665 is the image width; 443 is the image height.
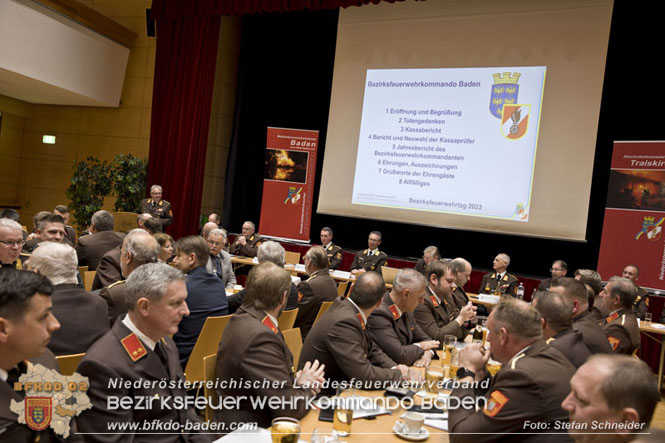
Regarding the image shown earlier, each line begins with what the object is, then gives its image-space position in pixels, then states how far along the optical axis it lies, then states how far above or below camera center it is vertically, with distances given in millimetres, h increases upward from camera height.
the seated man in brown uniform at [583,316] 3455 -583
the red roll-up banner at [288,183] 9750 +342
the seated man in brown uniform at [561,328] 2902 -564
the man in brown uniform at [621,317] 4121 -655
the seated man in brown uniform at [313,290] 4434 -751
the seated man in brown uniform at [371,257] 8430 -788
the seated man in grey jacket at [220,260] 5589 -758
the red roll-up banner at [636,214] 7082 +383
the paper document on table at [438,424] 2150 -882
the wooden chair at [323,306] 4230 -848
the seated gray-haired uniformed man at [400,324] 3215 -736
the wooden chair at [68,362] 2180 -813
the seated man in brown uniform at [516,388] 1980 -639
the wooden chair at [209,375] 2338 -861
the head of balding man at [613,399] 1503 -483
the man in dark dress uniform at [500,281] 7578 -838
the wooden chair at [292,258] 8352 -931
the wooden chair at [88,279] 4504 -902
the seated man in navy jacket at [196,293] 3514 -725
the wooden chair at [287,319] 3834 -903
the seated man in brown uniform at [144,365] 1795 -685
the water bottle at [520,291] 6803 -866
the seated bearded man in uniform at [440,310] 4031 -765
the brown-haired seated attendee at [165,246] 4614 -547
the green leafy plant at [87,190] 9953 -240
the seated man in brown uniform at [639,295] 6590 -704
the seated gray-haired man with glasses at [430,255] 7314 -540
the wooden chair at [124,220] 9539 -734
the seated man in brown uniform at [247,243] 8719 -831
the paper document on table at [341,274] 7224 -978
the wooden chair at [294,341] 3145 -880
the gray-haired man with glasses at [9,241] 3715 -538
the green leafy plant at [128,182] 10125 -5
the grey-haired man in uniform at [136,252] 3314 -453
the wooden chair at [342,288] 5824 -939
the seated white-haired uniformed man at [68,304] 2480 -646
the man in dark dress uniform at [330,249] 8658 -738
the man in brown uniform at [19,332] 1502 -495
